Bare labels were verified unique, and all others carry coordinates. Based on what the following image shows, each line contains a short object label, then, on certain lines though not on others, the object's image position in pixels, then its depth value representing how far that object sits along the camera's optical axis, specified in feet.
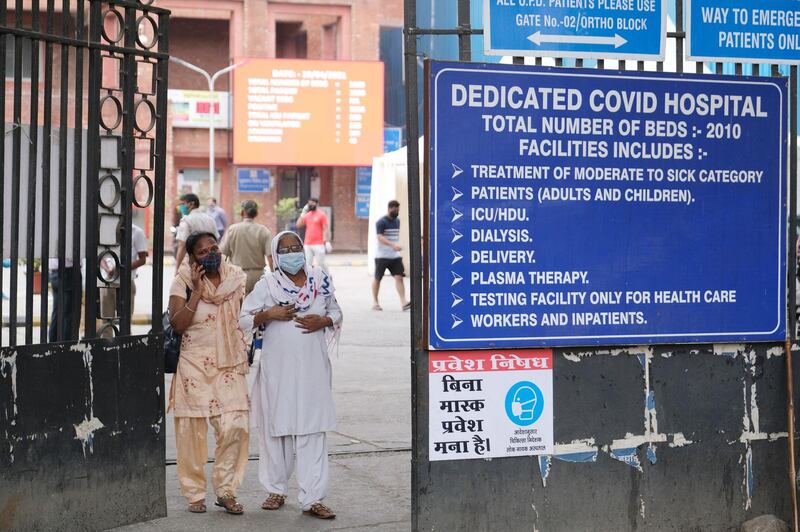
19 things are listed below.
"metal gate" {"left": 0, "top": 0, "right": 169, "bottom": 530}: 20.36
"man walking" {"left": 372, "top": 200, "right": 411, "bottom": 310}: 68.49
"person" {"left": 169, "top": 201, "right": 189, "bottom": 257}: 59.75
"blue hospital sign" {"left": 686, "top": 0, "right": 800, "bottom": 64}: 20.12
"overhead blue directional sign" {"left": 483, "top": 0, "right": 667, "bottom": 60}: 19.01
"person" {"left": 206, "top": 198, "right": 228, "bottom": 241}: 70.28
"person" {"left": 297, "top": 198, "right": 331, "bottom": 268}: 80.48
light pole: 143.93
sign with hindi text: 19.22
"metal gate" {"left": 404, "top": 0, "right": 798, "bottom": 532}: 19.19
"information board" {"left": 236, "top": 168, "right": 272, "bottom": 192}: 160.35
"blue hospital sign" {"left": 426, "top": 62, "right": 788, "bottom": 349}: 18.94
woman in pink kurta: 23.61
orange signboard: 154.40
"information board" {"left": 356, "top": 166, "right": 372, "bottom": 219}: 163.94
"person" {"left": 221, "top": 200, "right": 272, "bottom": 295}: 47.52
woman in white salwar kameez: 23.41
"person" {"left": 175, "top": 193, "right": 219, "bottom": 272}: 25.61
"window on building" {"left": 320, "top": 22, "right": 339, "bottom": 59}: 167.32
